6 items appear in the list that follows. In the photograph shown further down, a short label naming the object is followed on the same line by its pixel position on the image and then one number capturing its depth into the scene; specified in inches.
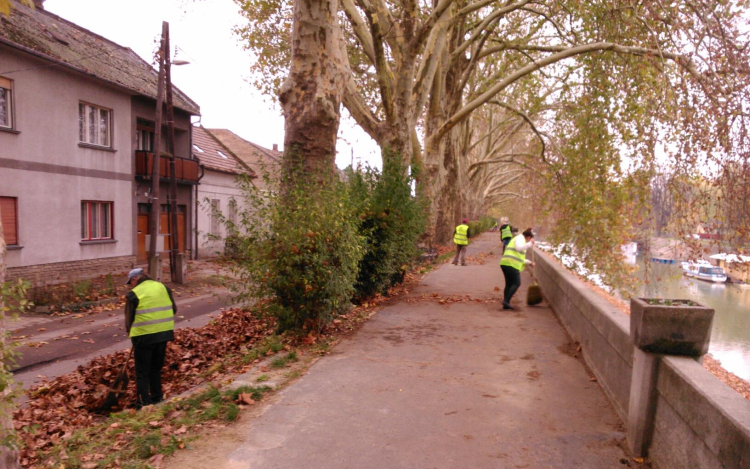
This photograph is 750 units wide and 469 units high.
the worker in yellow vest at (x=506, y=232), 498.6
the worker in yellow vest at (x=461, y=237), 746.4
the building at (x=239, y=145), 1520.7
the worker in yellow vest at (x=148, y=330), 257.1
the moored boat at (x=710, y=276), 896.9
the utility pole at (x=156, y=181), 653.3
